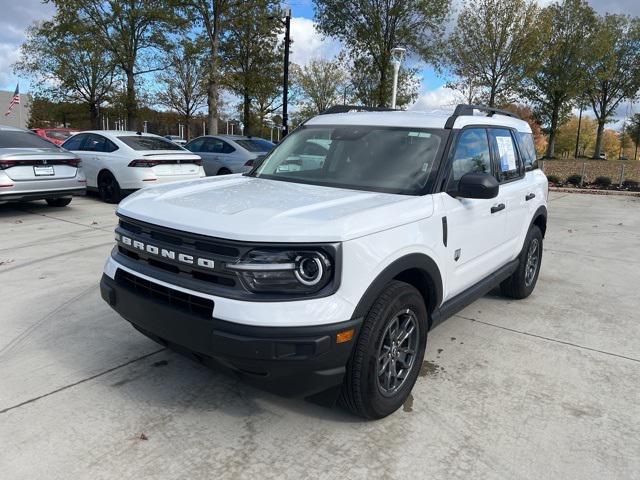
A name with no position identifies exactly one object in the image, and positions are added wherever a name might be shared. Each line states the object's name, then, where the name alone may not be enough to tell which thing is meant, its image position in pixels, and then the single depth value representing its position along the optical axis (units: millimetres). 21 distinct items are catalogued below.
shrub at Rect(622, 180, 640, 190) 16666
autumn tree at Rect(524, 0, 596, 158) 33281
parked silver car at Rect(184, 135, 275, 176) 12016
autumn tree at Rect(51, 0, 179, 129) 21125
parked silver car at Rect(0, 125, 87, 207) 7859
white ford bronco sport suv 2402
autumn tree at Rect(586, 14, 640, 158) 33594
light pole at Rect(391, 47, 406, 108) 17698
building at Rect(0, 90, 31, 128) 65000
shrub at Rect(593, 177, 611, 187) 16922
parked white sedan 9594
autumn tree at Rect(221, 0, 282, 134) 23422
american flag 35844
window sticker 4375
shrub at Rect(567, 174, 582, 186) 17491
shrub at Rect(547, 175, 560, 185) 17922
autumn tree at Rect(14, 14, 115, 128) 22500
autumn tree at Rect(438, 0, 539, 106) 23891
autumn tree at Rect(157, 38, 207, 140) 35969
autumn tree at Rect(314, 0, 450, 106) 22297
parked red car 24969
